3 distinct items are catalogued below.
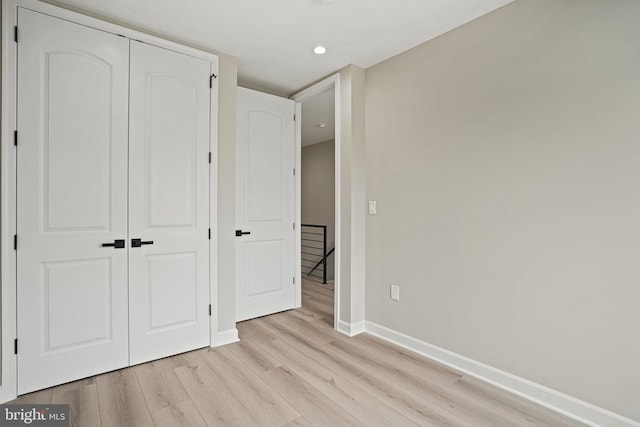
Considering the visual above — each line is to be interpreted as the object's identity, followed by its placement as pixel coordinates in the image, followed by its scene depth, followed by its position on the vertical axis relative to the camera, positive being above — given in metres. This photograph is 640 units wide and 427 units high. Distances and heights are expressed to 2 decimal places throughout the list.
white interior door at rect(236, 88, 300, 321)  3.31 +0.11
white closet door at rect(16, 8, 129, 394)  1.99 +0.10
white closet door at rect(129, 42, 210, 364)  2.38 +0.10
